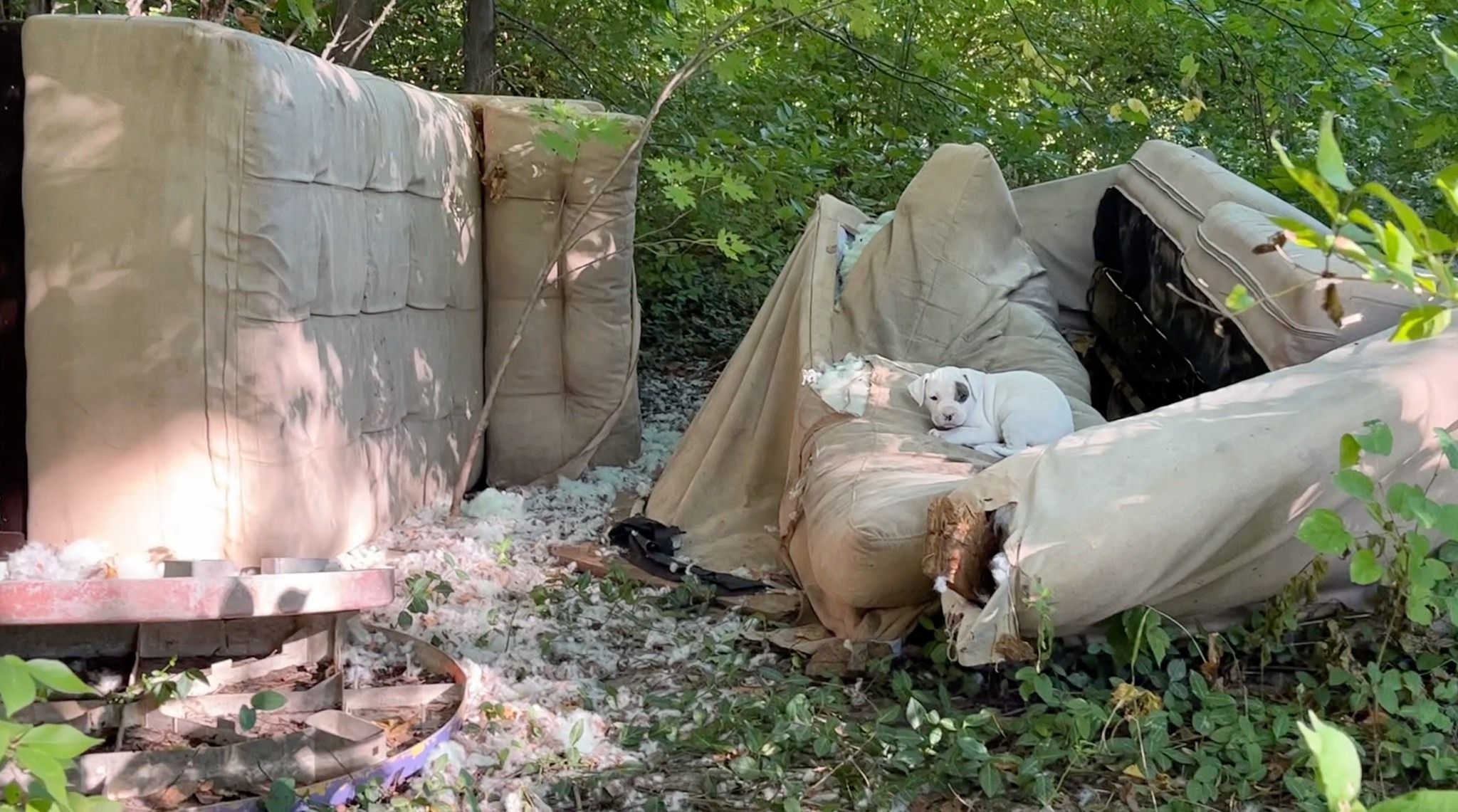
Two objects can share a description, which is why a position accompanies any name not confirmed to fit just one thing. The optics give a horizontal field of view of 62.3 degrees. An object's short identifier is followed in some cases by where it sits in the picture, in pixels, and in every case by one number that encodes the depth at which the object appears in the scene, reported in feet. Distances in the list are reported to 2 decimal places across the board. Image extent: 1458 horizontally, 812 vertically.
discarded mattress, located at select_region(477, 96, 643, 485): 15.55
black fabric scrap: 12.24
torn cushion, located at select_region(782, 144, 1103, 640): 10.15
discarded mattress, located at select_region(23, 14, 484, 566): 9.79
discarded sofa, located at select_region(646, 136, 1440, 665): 8.13
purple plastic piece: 6.97
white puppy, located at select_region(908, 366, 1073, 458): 12.19
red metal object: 7.06
